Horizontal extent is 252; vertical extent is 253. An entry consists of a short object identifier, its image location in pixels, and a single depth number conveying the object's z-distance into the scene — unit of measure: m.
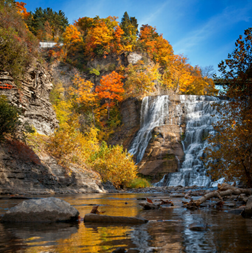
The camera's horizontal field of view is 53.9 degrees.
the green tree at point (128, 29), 53.94
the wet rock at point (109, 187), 18.97
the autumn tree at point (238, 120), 8.95
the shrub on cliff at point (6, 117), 12.71
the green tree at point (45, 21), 64.12
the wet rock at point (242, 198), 7.28
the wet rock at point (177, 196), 11.70
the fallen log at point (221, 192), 6.97
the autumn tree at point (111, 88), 47.31
